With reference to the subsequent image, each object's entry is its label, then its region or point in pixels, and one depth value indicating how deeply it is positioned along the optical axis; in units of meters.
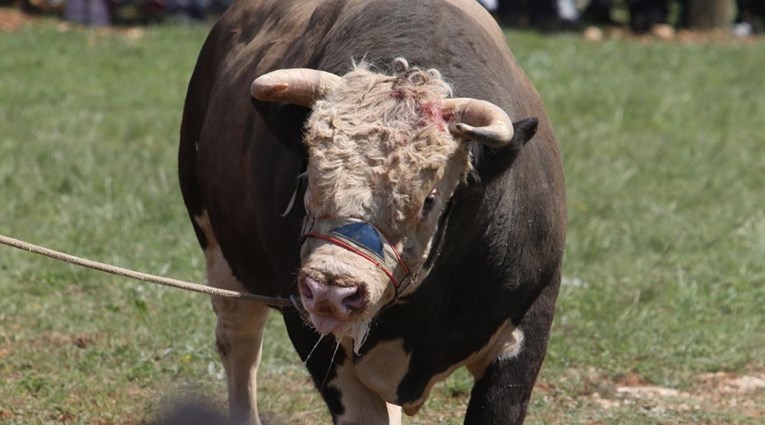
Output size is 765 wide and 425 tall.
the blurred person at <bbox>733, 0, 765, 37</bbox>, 21.22
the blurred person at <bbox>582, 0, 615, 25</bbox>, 21.64
